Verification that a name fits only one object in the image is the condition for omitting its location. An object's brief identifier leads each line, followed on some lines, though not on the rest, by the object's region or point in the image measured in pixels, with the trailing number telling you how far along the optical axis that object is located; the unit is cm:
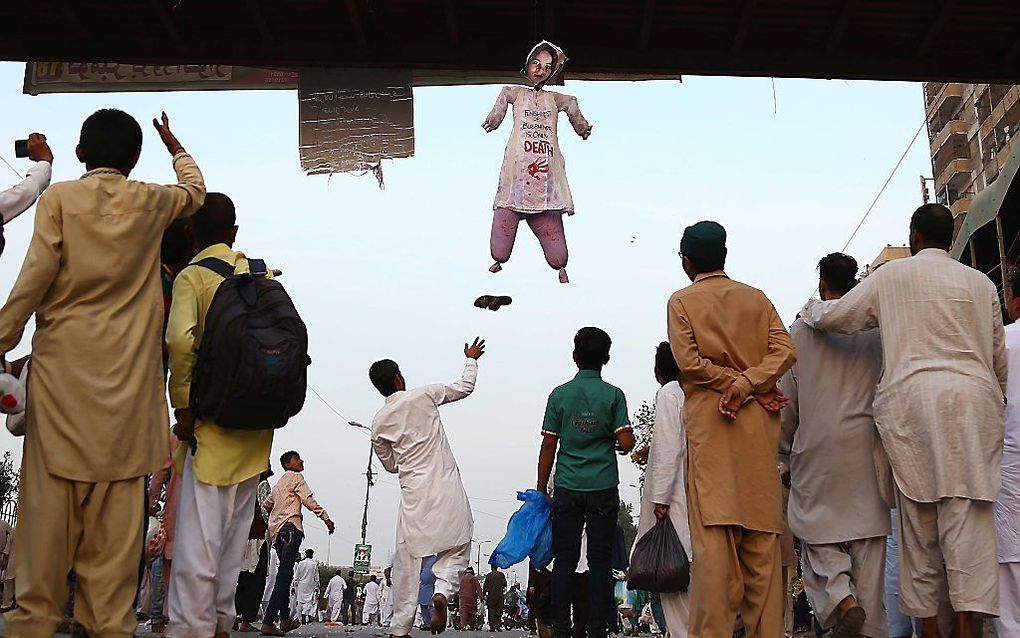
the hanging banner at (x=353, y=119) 811
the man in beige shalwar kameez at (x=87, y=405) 426
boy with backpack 494
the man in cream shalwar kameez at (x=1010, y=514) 564
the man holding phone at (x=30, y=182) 482
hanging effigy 804
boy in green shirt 697
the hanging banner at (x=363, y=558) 4722
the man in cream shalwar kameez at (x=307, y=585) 2372
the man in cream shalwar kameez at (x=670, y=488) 625
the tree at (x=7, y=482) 3586
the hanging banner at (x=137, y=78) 842
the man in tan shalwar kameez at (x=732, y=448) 515
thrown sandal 757
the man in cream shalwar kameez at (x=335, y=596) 2978
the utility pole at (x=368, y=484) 4992
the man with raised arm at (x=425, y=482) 765
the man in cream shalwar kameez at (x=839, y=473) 570
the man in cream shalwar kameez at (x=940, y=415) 510
